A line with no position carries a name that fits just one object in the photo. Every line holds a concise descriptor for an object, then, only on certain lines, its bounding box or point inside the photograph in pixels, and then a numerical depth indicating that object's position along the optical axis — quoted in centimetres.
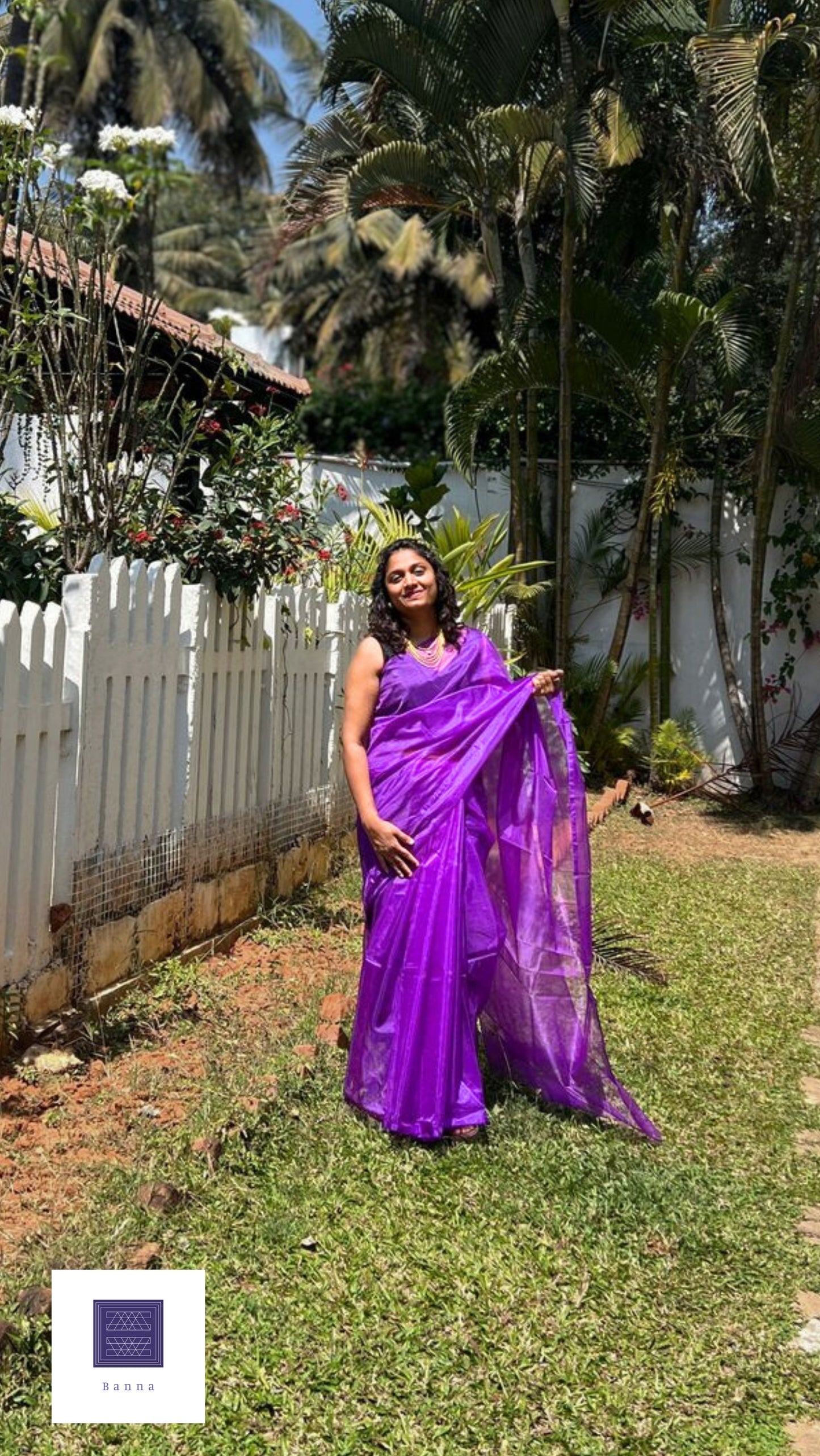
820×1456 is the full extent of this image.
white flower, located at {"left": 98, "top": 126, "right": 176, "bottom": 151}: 399
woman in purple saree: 361
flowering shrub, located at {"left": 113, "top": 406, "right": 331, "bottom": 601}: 516
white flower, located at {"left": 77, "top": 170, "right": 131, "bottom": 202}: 417
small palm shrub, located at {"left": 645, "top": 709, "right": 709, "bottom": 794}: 1075
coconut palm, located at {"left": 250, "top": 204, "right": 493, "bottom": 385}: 2644
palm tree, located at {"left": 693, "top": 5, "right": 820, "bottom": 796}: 848
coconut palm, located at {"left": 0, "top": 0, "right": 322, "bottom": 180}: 2466
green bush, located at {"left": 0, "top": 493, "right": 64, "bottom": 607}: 452
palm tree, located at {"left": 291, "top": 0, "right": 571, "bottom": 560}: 950
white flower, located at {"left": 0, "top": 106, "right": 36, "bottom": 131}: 407
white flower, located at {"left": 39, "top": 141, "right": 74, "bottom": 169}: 455
